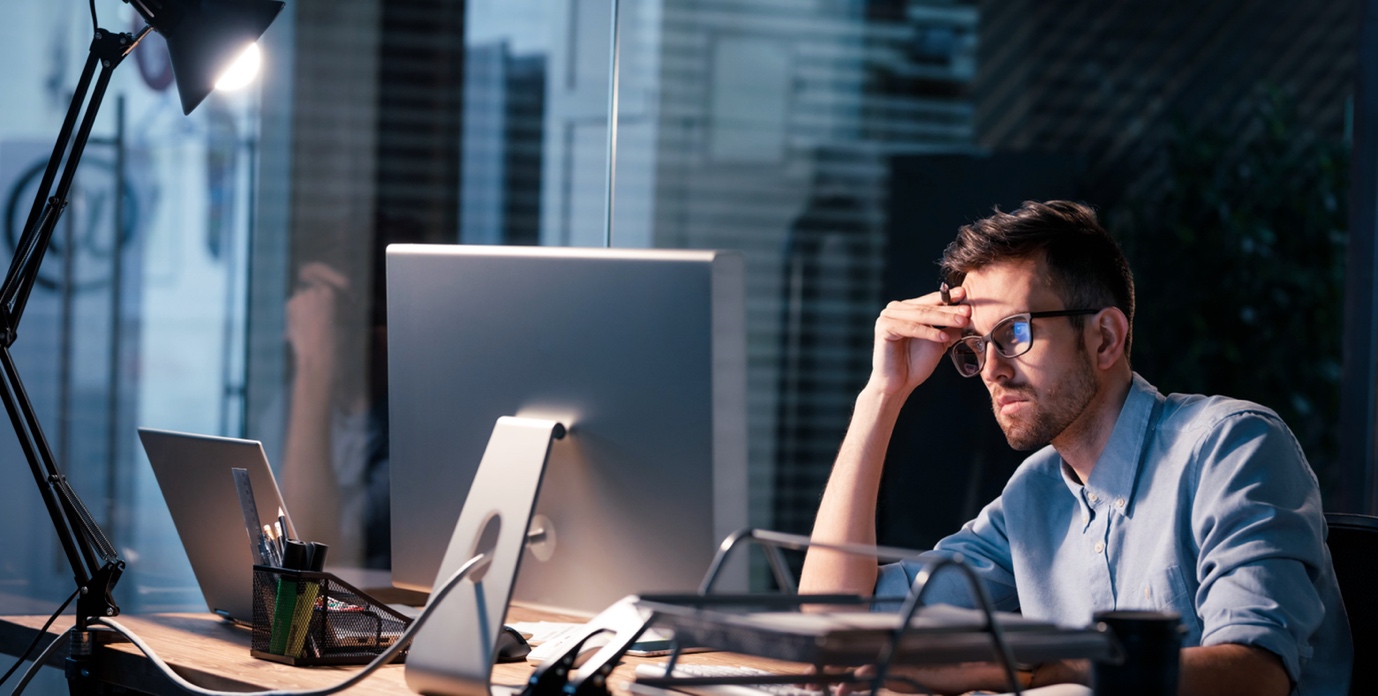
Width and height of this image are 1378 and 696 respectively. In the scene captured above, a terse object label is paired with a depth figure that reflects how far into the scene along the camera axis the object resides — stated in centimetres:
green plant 412
